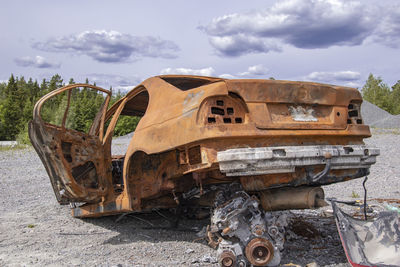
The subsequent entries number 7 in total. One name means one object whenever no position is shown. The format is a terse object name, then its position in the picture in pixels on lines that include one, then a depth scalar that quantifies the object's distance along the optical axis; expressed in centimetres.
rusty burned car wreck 307
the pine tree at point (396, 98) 6440
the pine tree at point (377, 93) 5923
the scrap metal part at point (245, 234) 319
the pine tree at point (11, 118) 5331
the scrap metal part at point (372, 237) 326
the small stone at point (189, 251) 392
